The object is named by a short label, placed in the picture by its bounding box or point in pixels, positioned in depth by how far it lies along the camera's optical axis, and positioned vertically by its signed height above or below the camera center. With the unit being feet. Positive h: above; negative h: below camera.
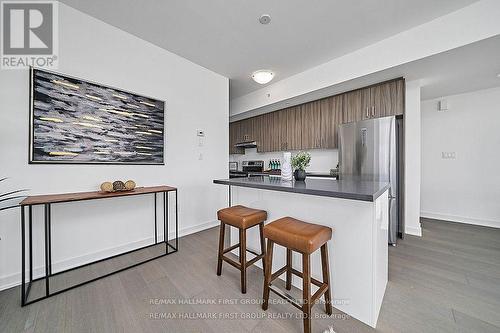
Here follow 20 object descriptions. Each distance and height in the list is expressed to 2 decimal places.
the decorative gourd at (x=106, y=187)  6.64 -0.73
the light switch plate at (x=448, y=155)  12.26 +0.72
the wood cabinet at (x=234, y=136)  18.09 +2.99
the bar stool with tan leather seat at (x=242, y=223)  5.49 -1.75
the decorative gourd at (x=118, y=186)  6.90 -0.72
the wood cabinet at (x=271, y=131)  14.70 +2.79
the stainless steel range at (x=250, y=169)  15.84 -0.25
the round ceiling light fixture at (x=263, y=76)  8.49 +4.18
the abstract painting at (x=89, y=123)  6.08 +1.62
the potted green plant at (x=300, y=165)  6.45 +0.04
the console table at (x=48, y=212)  4.98 -1.33
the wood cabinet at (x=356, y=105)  10.19 +3.42
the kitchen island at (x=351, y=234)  4.31 -1.68
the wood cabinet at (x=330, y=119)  11.31 +2.91
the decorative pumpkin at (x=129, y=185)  7.32 -0.73
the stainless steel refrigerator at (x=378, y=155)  8.96 +0.56
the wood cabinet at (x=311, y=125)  12.35 +2.77
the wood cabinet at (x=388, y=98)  9.18 +3.41
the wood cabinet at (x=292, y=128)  13.39 +2.80
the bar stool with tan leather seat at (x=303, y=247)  3.99 -1.83
